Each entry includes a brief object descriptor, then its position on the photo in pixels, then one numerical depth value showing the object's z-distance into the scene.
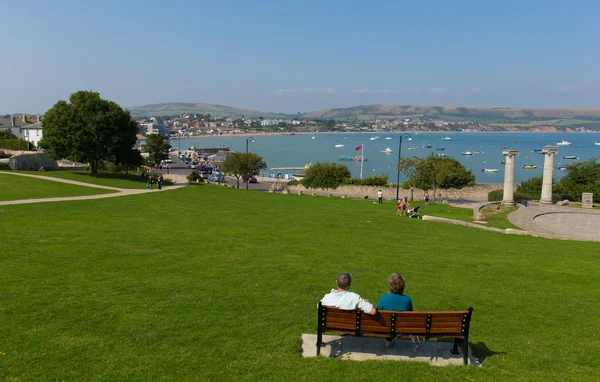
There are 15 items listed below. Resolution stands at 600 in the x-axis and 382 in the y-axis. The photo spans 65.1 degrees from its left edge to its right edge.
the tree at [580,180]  39.19
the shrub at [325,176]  60.25
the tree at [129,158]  40.75
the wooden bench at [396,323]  6.37
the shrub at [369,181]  59.19
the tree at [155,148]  83.31
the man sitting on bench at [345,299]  6.52
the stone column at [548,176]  32.56
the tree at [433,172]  45.12
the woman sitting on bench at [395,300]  6.76
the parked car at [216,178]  66.36
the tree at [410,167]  44.91
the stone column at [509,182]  32.27
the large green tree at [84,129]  37.94
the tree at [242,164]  55.16
